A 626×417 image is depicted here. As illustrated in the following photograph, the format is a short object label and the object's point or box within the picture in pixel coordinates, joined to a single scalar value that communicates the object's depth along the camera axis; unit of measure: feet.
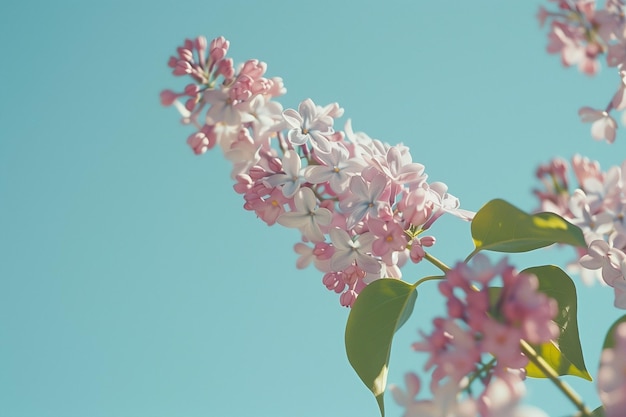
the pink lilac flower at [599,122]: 2.34
